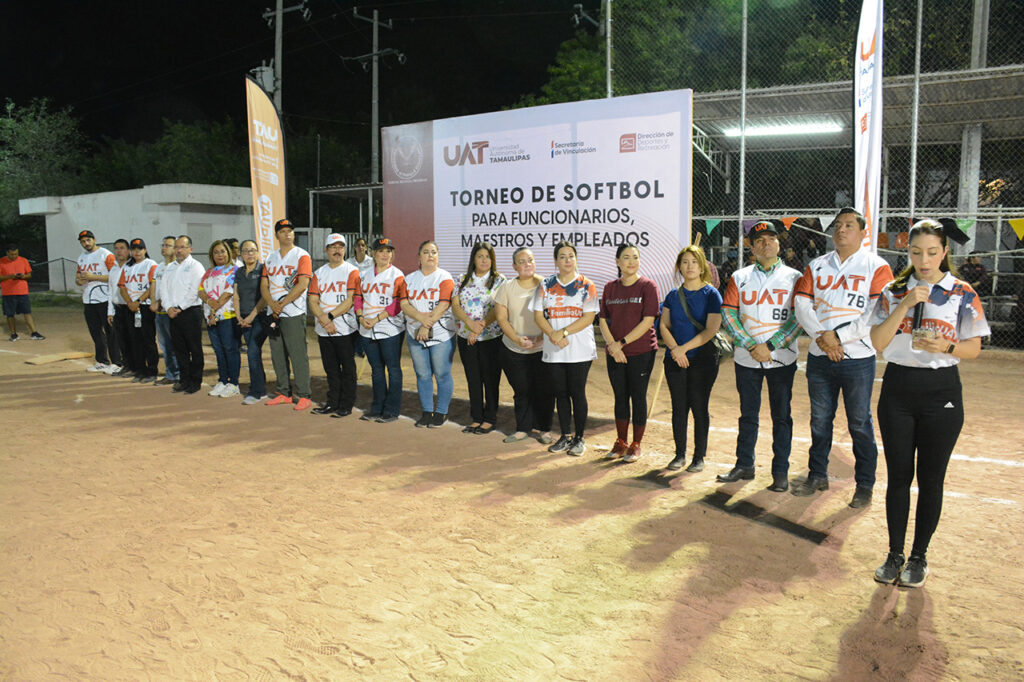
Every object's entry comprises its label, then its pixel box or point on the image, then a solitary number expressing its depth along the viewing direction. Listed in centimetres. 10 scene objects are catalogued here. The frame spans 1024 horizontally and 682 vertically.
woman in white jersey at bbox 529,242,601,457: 633
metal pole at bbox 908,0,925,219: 1037
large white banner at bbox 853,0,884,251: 620
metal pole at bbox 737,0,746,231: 1077
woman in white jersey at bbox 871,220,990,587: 365
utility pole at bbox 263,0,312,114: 2133
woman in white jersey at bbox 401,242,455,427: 732
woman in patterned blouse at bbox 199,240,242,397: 874
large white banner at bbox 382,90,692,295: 810
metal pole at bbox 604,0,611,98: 1100
